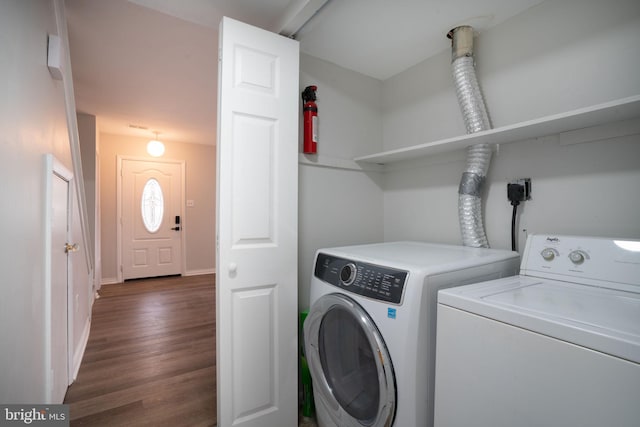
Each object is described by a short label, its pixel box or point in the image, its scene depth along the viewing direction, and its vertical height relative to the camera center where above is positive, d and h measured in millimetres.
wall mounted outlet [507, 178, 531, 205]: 1450 +115
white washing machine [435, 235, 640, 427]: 602 -325
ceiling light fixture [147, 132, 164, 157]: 4070 +923
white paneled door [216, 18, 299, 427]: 1381 -81
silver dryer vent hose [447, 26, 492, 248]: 1513 +337
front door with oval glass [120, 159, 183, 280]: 4758 -111
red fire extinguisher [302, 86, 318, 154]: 1740 +567
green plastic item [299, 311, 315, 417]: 1643 -1013
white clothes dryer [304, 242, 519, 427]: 976 -437
